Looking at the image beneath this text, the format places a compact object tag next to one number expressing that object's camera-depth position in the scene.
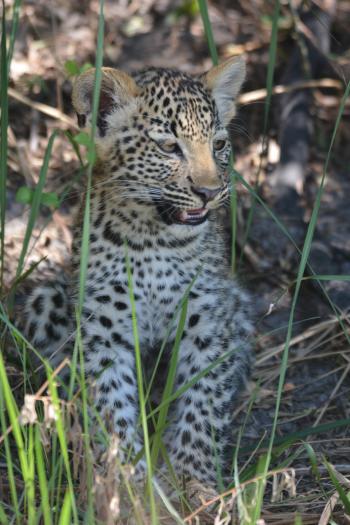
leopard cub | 10.20
